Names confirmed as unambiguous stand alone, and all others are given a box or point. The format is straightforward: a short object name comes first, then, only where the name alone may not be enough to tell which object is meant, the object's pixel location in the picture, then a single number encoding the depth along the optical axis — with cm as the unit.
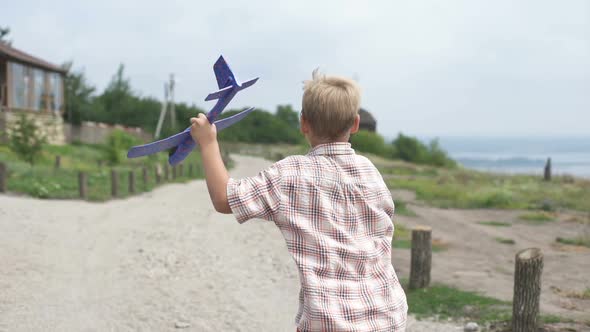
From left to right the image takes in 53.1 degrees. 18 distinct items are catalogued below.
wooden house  2781
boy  208
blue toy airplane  204
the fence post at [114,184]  1463
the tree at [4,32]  4134
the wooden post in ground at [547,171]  2834
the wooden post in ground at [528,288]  502
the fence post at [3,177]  1324
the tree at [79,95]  4197
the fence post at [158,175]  1910
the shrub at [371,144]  4769
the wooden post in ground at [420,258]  690
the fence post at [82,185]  1384
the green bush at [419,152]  4975
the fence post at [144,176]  1762
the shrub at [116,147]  2448
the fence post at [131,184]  1562
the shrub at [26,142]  1886
